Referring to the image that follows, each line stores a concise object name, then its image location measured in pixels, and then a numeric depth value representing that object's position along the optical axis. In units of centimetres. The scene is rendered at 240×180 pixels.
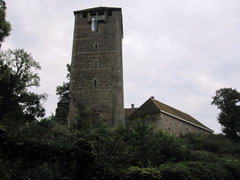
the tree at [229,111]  2512
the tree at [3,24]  1503
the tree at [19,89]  2138
